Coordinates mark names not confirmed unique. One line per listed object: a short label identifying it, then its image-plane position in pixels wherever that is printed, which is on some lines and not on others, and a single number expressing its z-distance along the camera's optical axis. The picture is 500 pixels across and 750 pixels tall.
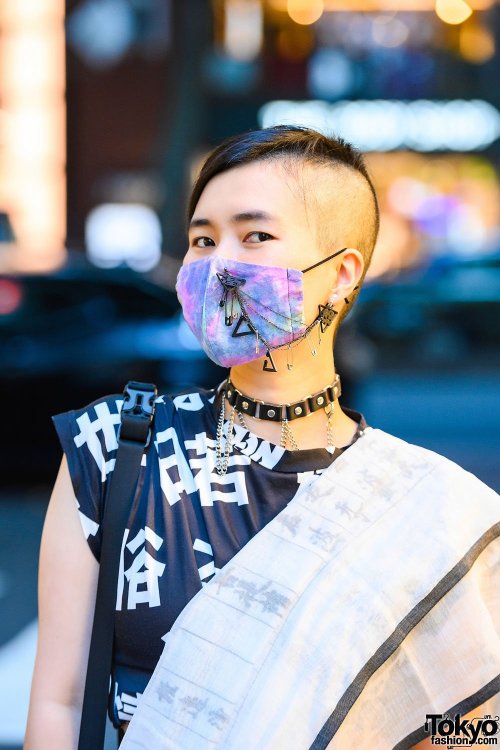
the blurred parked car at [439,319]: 12.00
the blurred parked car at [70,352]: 7.21
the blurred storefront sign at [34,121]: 18.47
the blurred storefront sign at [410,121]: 17.31
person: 1.48
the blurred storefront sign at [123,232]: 18.22
